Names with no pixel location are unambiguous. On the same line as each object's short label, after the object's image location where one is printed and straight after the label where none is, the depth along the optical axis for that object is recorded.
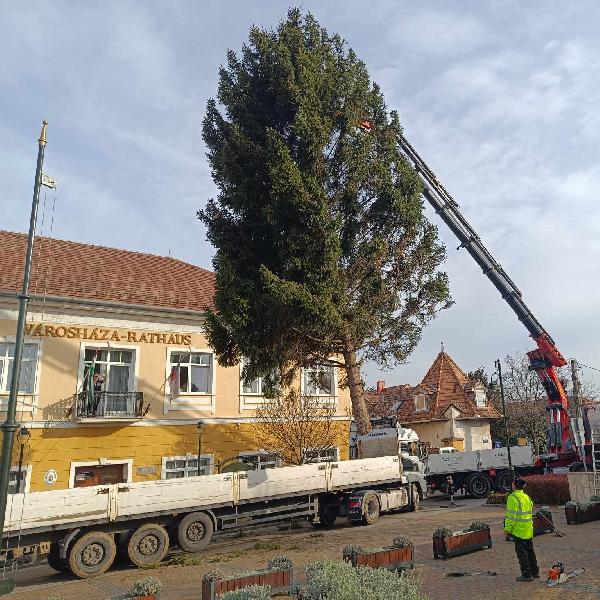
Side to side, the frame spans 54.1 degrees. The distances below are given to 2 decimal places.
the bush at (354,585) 6.56
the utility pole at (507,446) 24.03
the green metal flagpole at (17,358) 8.48
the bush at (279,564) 9.73
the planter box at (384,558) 10.43
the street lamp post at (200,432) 22.31
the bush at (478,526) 13.16
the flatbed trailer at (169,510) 13.24
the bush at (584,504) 16.38
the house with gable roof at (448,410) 39.72
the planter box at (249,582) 9.09
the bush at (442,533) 12.44
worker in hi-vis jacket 10.11
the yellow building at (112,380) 19.94
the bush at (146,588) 8.51
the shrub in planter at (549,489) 21.23
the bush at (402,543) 11.08
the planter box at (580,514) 16.27
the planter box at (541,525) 14.80
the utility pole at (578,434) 24.41
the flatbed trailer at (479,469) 25.73
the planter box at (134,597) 8.38
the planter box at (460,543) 12.36
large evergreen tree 16.77
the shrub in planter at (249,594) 7.30
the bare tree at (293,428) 22.91
